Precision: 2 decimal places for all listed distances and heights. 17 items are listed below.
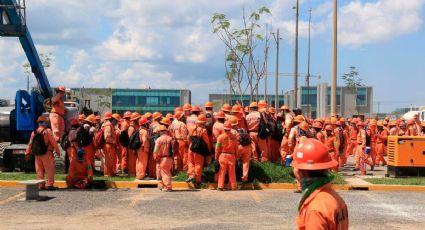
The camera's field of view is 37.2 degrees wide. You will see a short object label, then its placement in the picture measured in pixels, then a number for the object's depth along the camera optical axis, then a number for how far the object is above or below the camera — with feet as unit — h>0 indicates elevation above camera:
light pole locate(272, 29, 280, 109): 155.43 +7.67
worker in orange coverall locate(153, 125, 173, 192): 48.60 -3.48
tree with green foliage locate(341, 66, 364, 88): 207.10 +10.13
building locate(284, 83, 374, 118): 273.13 +4.89
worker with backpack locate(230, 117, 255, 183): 50.60 -2.95
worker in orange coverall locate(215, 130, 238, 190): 48.88 -3.51
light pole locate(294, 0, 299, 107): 121.29 +10.30
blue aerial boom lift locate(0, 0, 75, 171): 60.23 -0.05
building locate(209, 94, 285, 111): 304.50 +6.38
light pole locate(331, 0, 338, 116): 74.69 +7.20
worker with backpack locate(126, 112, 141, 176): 57.93 -4.01
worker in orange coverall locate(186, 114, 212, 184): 51.16 -3.47
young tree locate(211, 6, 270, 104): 112.98 +10.88
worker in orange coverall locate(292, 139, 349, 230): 12.19 -1.67
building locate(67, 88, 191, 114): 357.51 +6.34
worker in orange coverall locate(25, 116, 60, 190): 47.67 -3.04
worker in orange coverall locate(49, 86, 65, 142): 52.75 -0.46
